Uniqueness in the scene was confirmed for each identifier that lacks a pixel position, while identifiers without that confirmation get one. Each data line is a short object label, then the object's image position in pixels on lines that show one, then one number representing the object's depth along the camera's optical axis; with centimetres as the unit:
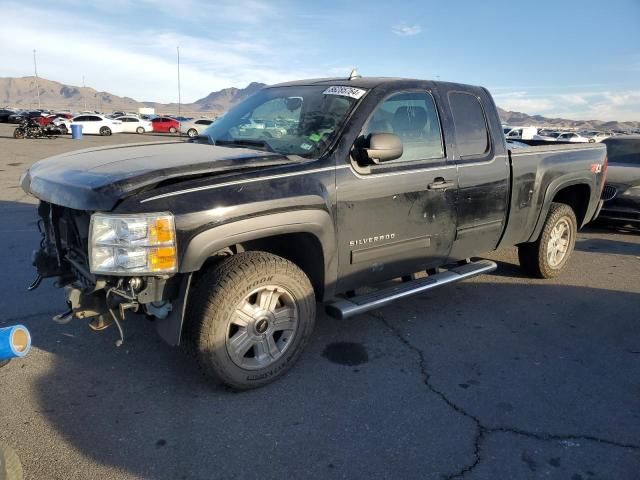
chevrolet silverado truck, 268
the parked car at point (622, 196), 771
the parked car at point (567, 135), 4750
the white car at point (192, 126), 3788
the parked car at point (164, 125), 4153
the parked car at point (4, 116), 4312
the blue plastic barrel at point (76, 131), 2902
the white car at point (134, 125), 3919
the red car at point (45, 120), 3073
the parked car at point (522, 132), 3875
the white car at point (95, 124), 3572
